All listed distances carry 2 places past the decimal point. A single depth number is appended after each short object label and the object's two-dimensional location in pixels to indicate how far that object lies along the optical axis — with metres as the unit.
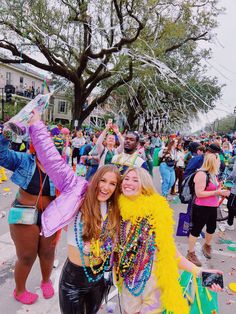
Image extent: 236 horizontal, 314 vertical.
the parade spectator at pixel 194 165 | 4.28
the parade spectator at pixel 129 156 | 3.30
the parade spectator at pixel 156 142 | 14.19
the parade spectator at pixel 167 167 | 6.64
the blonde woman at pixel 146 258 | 1.69
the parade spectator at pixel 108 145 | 4.40
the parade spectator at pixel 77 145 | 10.34
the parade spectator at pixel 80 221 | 1.65
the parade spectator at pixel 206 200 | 3.36
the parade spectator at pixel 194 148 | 6.50
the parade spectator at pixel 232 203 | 4.69
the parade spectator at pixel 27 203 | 2.25
